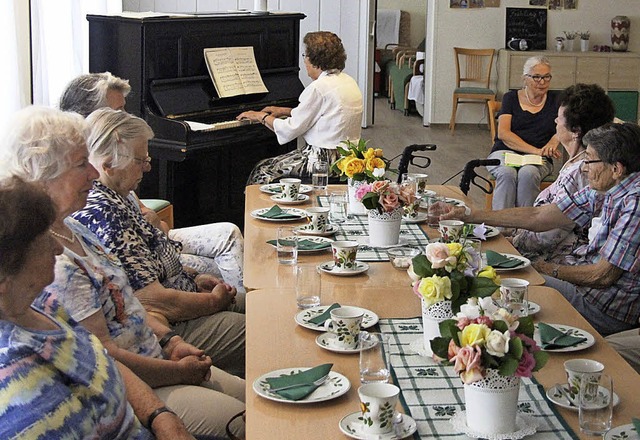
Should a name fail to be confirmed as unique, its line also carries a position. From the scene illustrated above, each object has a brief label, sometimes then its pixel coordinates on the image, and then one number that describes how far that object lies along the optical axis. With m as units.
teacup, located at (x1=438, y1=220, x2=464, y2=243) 3.06
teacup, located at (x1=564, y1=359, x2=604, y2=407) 1.88
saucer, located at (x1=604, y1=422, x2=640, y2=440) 1.72
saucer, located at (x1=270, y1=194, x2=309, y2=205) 3.89
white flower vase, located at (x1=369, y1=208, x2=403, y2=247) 3.12
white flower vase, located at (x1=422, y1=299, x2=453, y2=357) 2.10
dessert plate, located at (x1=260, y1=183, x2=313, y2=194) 4.09
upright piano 5.41
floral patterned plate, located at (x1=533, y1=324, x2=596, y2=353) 2.19
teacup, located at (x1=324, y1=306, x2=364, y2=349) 2.20
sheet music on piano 5.94
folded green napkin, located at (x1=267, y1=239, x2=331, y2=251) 3.11
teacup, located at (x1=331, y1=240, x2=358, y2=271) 2.83
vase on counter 11.07
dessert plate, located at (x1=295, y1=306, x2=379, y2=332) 2.33
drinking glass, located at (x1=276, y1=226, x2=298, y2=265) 2.94
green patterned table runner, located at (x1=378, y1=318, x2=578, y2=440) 1.78
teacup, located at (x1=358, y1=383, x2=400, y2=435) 1.73
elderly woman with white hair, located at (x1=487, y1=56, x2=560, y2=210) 5.66
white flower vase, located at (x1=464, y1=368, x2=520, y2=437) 1.70
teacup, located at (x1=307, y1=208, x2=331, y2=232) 3.32
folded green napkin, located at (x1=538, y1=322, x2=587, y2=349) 2.20
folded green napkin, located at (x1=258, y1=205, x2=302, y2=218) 3.59
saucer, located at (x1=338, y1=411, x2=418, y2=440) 1.74
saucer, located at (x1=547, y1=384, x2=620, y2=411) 1.87
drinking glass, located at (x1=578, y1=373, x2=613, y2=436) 1.75
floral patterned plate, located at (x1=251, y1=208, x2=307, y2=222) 3.57
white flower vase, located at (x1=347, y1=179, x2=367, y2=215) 3.66
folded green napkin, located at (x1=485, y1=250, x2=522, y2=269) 2.90
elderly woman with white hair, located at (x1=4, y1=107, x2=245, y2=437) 2.29
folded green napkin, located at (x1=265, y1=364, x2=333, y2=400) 1.92
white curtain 4.93
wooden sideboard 10.90
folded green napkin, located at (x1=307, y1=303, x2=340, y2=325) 2.35
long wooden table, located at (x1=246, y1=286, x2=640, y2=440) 1.82
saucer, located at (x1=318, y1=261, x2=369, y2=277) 2.82
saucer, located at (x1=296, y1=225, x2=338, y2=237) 3.33
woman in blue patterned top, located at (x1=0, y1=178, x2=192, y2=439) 1.64
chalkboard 11.11
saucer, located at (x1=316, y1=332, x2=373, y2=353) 2.18
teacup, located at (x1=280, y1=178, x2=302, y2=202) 3.91
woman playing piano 5.38
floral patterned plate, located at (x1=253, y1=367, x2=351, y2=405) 1.91
